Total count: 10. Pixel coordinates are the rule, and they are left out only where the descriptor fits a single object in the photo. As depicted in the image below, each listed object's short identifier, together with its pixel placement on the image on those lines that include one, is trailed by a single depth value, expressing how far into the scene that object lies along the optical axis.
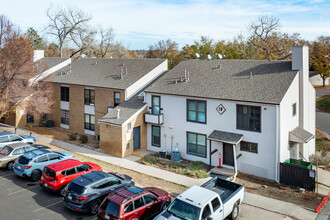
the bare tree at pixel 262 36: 52.12
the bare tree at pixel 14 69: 27.20
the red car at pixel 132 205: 12.55
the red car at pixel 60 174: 16.27
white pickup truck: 12.16
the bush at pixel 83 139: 29.34
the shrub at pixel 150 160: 23.69
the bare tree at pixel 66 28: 62.16
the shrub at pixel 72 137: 30.28
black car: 14.16
